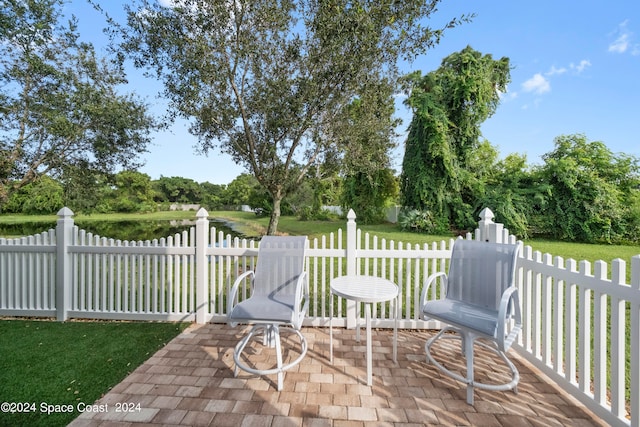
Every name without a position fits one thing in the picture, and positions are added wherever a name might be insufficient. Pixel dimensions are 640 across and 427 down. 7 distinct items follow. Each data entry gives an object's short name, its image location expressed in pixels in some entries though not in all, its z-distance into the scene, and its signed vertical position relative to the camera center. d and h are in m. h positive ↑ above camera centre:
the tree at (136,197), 21.10 +1.25
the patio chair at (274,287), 2.32 -0.78
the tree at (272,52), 3.47 +2.22
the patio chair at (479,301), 2.04 -0.81
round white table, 2.28 -0.73
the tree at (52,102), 4.91 +2.15
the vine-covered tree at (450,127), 10.97 +3.66
